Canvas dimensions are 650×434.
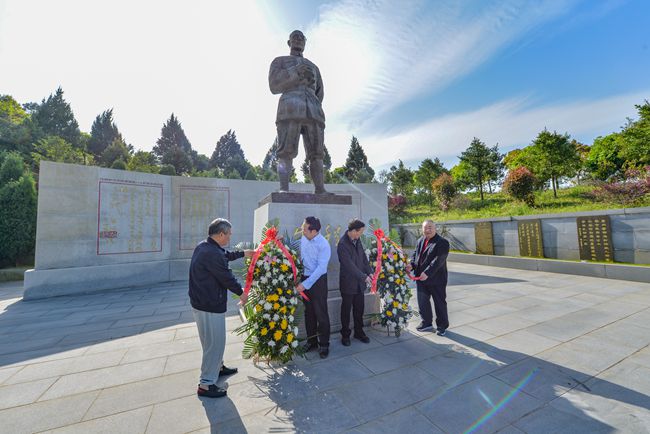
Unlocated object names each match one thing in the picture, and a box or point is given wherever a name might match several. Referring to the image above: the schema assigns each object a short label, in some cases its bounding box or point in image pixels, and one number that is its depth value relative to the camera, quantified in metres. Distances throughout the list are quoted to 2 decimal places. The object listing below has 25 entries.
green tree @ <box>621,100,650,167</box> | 13.59
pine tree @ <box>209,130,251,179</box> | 54.88
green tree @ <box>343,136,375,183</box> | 46.97
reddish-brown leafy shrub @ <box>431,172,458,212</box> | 20.39
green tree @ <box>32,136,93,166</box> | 18.47
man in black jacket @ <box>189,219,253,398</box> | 2.63
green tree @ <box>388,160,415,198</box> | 30.59
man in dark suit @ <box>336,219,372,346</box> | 3.69
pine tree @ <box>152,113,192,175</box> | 52.28
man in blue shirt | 3.48
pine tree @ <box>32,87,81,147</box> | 35.62
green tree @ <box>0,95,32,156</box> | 25.78
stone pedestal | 4.28
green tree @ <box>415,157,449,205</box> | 27.34
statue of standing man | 4.88
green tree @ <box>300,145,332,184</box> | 28.97
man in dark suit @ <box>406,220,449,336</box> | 4.13
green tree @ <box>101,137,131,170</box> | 29.94
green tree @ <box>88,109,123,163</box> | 39.09
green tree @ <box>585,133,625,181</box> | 24.17
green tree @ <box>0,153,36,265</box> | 12.08
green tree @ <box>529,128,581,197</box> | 17.03
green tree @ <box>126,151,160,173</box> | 19.05
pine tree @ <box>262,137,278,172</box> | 51.59
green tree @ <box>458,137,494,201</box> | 21.98
